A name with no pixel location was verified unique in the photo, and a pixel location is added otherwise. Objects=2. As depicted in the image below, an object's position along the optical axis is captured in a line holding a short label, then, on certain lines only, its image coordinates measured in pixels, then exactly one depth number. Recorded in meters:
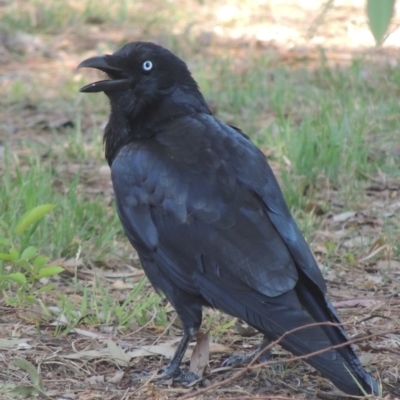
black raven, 6.17
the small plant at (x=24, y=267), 7.36
